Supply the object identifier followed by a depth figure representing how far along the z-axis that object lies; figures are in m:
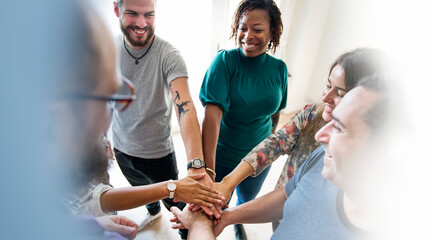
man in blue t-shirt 0.25
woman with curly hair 0.87
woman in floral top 0.38
